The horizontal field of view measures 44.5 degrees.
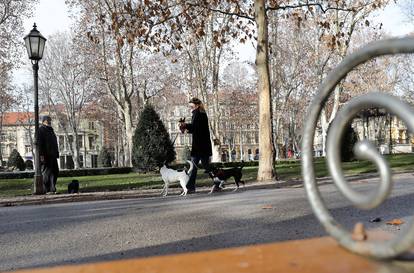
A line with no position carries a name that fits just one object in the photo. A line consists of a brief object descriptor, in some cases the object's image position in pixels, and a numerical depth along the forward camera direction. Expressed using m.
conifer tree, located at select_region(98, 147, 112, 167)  57.91
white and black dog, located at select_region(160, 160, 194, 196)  11.05
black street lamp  13.86
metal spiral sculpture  1.12
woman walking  10.98
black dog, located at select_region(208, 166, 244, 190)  11.26
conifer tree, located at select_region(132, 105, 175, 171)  25.53
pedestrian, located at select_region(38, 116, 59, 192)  12.84
